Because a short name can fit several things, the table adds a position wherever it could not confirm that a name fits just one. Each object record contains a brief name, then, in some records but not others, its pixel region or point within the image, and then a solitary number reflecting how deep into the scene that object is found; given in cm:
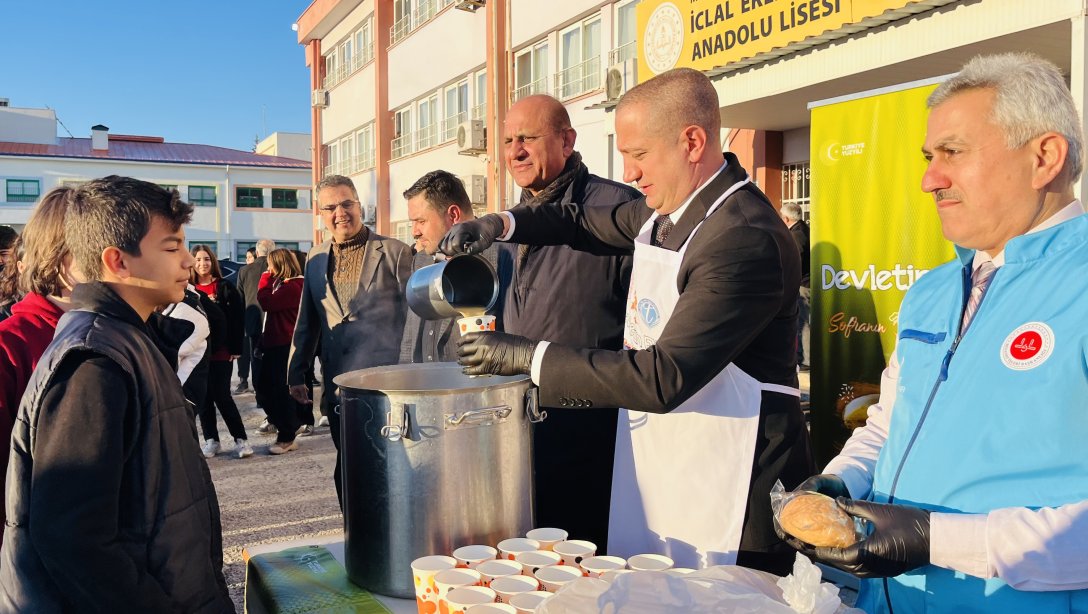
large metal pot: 171
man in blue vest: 122
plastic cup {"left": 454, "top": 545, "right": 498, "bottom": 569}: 164
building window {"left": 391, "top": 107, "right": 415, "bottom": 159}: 1952
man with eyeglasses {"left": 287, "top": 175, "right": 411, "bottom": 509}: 434
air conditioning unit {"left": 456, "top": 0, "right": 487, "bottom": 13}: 1505
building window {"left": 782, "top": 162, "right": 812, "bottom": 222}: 960
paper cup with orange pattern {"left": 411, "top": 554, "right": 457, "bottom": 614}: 156
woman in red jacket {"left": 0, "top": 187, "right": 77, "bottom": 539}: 212
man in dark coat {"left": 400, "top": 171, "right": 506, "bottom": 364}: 391
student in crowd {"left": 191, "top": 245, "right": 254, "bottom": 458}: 666
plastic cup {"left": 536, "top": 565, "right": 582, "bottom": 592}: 153
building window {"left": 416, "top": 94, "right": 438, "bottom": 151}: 1789
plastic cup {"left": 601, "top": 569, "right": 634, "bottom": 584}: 143
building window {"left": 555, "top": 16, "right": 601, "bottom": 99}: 1217
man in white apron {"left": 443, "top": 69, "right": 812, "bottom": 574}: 172
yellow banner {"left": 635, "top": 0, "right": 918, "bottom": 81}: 679
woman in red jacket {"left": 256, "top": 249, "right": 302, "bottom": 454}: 671
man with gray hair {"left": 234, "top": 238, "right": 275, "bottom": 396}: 775
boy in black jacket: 154
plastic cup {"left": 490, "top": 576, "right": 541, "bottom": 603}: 150
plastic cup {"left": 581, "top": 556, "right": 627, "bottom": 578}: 158
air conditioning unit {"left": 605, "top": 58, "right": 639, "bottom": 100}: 1041
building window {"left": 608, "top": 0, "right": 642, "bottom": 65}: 1109
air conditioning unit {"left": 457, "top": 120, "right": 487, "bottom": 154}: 1464
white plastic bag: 130
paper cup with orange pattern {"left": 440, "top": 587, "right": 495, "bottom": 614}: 146
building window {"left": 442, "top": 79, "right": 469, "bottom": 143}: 1647
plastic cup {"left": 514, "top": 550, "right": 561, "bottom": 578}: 161
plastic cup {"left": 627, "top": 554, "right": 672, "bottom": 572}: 161
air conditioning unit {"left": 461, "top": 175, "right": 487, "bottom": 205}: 1505
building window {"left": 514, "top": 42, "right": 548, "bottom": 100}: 1358
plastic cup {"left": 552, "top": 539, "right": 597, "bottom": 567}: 164
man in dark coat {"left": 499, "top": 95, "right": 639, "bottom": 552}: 249
